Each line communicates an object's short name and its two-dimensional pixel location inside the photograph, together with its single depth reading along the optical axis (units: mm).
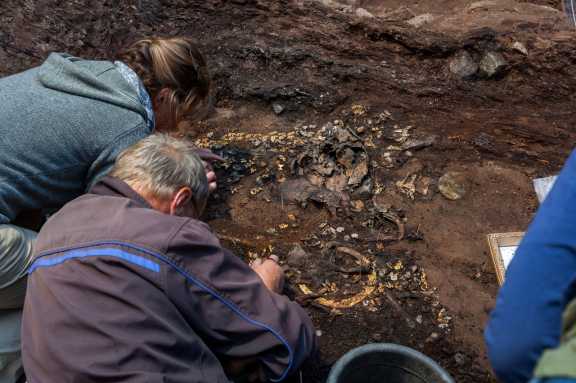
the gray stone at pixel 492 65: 4688
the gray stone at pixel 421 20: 5698
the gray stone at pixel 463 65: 4777
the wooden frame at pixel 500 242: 2816
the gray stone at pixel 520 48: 4690
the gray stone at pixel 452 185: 3893
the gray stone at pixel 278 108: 4754
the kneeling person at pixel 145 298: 1677
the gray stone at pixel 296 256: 3350
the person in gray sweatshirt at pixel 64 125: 2377
